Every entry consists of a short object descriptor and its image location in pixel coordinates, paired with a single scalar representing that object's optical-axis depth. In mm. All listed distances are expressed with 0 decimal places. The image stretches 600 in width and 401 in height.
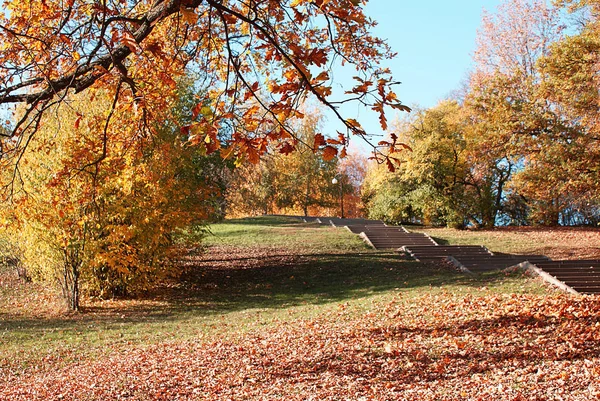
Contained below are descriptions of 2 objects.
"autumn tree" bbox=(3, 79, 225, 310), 11922
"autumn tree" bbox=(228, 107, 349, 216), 38250
